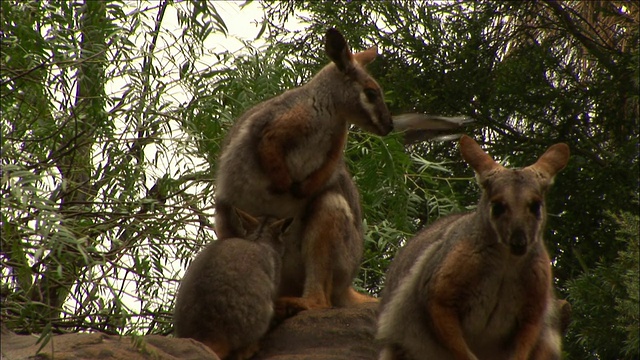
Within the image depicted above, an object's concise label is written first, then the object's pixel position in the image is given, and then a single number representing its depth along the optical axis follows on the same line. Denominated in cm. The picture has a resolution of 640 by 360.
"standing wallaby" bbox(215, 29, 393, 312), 1564
